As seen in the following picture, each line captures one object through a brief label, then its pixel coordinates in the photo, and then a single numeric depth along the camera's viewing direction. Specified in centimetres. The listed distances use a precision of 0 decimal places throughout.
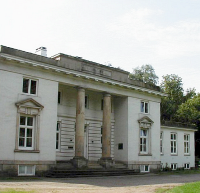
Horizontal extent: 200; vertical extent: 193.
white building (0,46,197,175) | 2129
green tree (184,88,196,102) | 6108
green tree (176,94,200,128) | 4759
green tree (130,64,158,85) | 6119
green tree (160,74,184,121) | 5669
